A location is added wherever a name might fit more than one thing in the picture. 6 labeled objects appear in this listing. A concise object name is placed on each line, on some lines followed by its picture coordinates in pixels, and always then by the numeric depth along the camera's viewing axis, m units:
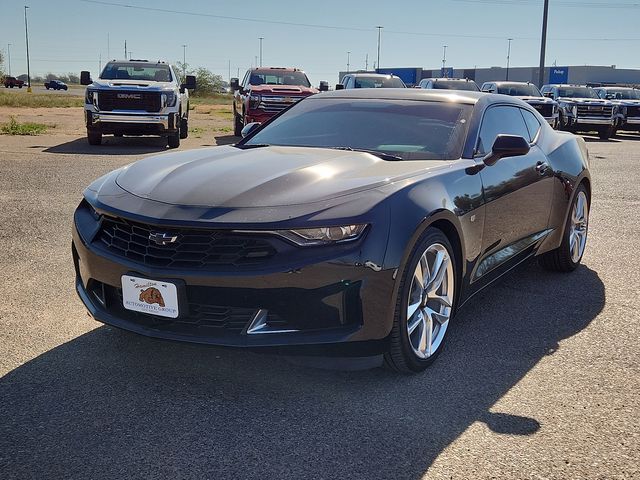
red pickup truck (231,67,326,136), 17.83
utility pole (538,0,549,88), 35.88
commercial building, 89.31
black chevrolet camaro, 3.12
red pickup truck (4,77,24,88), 93.99
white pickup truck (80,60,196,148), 15.20
